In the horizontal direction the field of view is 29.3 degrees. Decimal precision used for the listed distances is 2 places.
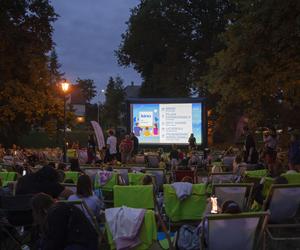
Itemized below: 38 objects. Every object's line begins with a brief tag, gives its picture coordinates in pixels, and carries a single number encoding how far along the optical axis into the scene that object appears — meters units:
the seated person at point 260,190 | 8.51
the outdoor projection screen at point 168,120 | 27.53
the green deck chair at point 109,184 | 10.91
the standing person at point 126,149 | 22.31
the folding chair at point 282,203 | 7.81
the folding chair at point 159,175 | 12.01
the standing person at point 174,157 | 20.46
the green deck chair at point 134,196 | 8.25
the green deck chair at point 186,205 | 8.55
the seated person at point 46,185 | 7.74
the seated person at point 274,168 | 10.17
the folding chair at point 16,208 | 7.47
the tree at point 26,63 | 27.19
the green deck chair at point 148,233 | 5.89
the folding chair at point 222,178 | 10.63
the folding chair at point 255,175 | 9.93
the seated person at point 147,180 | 9.04
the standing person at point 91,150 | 23.27
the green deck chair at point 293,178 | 9.29
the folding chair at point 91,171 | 11.70
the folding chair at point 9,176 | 10.97
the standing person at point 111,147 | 21.38
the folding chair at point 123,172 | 11.37
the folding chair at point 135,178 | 10.82
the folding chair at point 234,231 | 5.51
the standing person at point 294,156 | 13.95
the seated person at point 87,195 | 7.27
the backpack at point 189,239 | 5.92
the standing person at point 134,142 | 22.80
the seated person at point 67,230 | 5.00
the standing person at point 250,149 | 17.53
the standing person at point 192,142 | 25.65
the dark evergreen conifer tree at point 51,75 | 29.80
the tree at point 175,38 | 44.31
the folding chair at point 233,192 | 8.34
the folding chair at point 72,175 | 10.98
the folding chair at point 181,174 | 13.70
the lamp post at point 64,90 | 22.62
